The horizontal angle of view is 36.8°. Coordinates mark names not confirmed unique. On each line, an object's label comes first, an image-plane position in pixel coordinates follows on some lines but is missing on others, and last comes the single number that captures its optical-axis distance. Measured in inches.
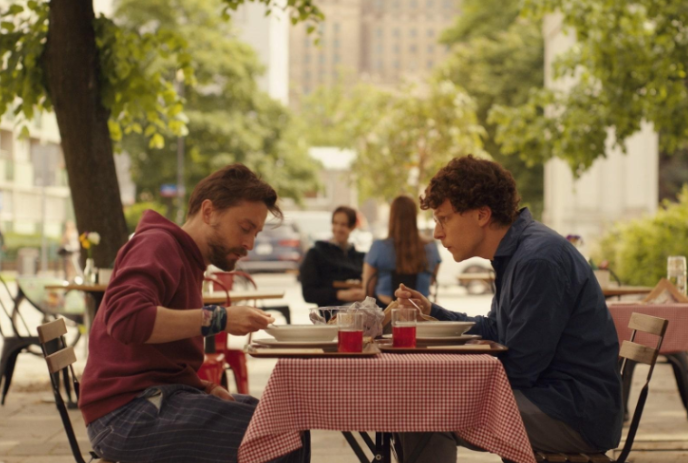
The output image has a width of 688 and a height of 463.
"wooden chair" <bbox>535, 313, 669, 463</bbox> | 152.4
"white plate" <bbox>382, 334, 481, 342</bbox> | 159.5
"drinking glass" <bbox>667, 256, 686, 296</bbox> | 314.5
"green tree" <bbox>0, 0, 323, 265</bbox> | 372.5
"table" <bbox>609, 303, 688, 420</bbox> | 235.0
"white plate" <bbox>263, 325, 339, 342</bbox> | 149.7
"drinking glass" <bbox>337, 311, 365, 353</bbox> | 143.1
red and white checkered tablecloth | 134.2
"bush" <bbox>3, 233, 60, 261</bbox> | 1456.6
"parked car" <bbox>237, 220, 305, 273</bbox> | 1117.1
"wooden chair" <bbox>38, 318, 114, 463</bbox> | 164.2
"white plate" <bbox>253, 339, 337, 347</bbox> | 149.3
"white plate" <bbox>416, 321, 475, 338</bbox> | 161.8
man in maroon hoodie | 138.3
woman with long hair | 352.8
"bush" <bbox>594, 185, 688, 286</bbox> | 646.2
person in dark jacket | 374.0
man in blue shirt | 149.0
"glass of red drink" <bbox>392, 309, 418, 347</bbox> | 153.1
